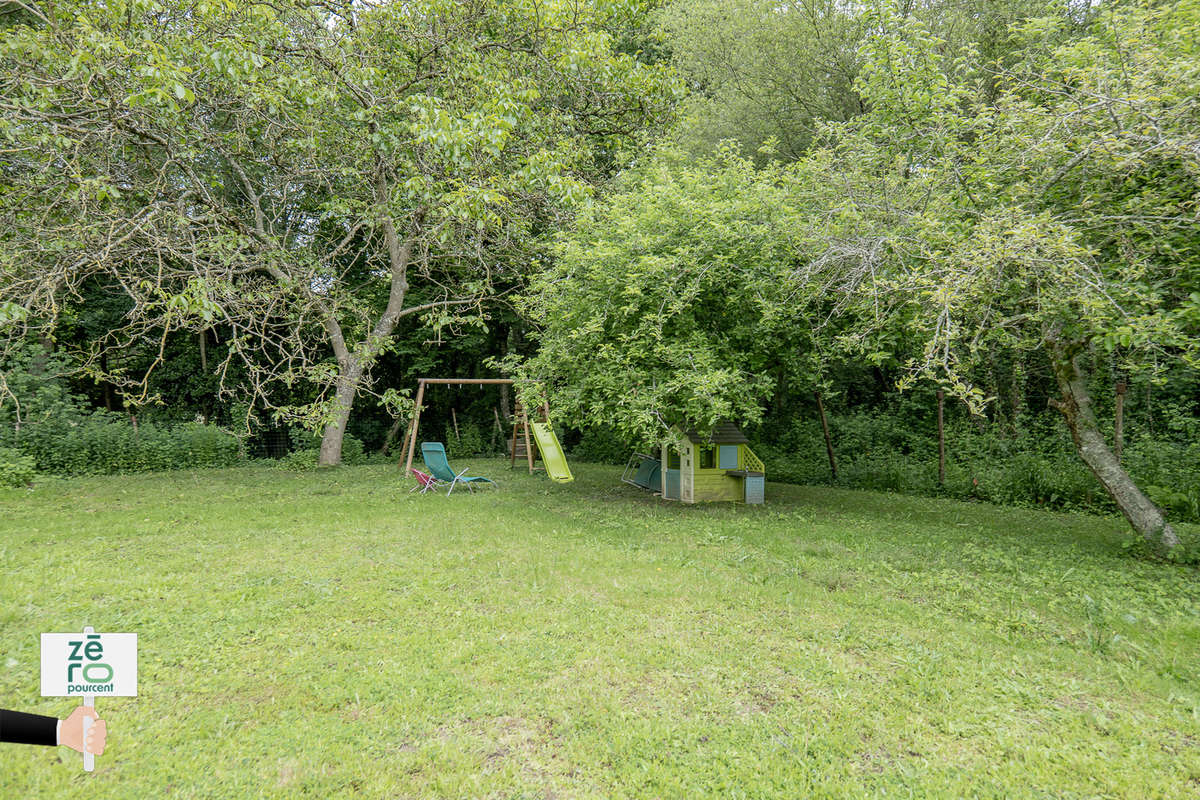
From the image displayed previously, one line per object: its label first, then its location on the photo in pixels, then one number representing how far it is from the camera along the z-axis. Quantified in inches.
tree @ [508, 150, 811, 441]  279.4
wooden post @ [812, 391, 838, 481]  428.8
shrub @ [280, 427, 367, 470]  547.0
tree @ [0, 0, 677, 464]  219.5
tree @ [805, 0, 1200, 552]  179.3
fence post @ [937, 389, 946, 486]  383.9
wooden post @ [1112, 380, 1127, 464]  313.6
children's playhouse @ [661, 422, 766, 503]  354.0
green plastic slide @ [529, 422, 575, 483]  430.0
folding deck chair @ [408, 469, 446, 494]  379.7
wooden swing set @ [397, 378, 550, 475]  472.5
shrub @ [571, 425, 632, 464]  579.2
